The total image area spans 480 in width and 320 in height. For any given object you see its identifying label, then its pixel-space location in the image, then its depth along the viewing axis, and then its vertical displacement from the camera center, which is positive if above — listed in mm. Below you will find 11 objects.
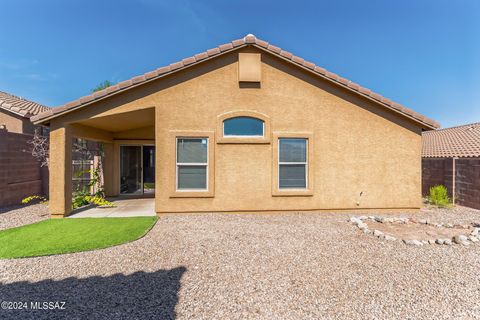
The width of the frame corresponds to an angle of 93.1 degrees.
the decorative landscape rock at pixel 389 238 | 6301 -2179
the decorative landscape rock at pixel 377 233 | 6629 -2152
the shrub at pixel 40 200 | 11267 -2088
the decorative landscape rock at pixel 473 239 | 6355 -2208
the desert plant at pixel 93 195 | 10047 -1740
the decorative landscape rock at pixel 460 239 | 6195 -2170
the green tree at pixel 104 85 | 24328 +8035
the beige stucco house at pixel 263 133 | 8734 +1063
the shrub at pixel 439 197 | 10858 -1828
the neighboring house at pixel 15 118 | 12719 +2322
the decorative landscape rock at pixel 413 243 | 6020 -2206
